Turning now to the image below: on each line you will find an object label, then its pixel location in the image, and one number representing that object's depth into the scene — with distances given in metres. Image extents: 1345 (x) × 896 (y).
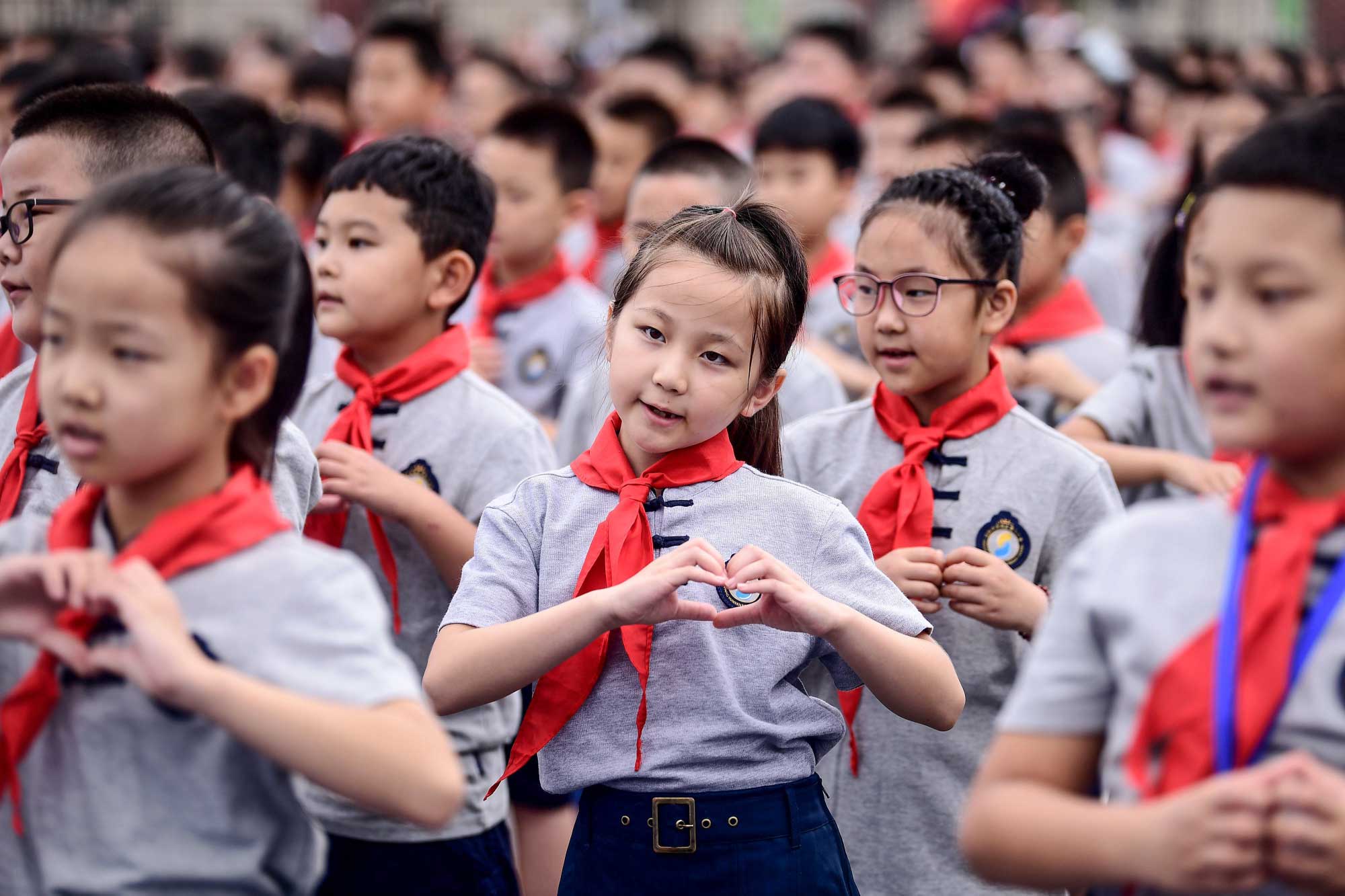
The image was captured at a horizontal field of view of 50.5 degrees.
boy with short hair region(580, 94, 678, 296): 6.79
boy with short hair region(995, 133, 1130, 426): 4.14
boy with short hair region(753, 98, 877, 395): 5.28
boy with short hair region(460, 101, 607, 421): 4.67
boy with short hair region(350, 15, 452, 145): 7.90
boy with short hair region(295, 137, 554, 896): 2.96
